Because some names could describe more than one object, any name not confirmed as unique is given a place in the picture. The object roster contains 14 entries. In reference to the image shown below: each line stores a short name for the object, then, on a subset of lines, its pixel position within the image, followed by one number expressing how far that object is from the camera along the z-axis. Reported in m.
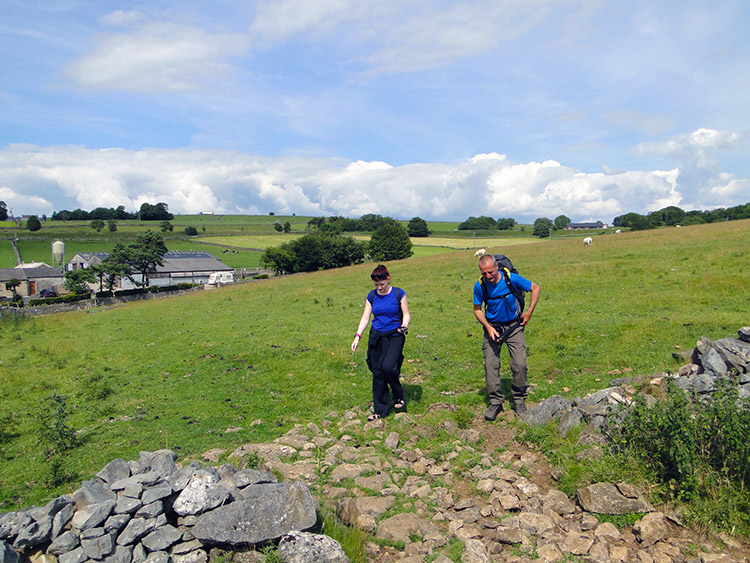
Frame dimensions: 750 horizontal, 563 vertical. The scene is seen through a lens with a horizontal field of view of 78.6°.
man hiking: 8.11
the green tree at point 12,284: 79.06
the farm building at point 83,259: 94.69
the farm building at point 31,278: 81.12
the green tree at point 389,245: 90.56
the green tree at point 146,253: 74.62
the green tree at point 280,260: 89.12
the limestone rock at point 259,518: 4.83
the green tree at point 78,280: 66.25
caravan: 71.76
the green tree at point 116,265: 69.69
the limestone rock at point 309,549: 4.62
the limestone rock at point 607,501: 5.41
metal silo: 89.75
